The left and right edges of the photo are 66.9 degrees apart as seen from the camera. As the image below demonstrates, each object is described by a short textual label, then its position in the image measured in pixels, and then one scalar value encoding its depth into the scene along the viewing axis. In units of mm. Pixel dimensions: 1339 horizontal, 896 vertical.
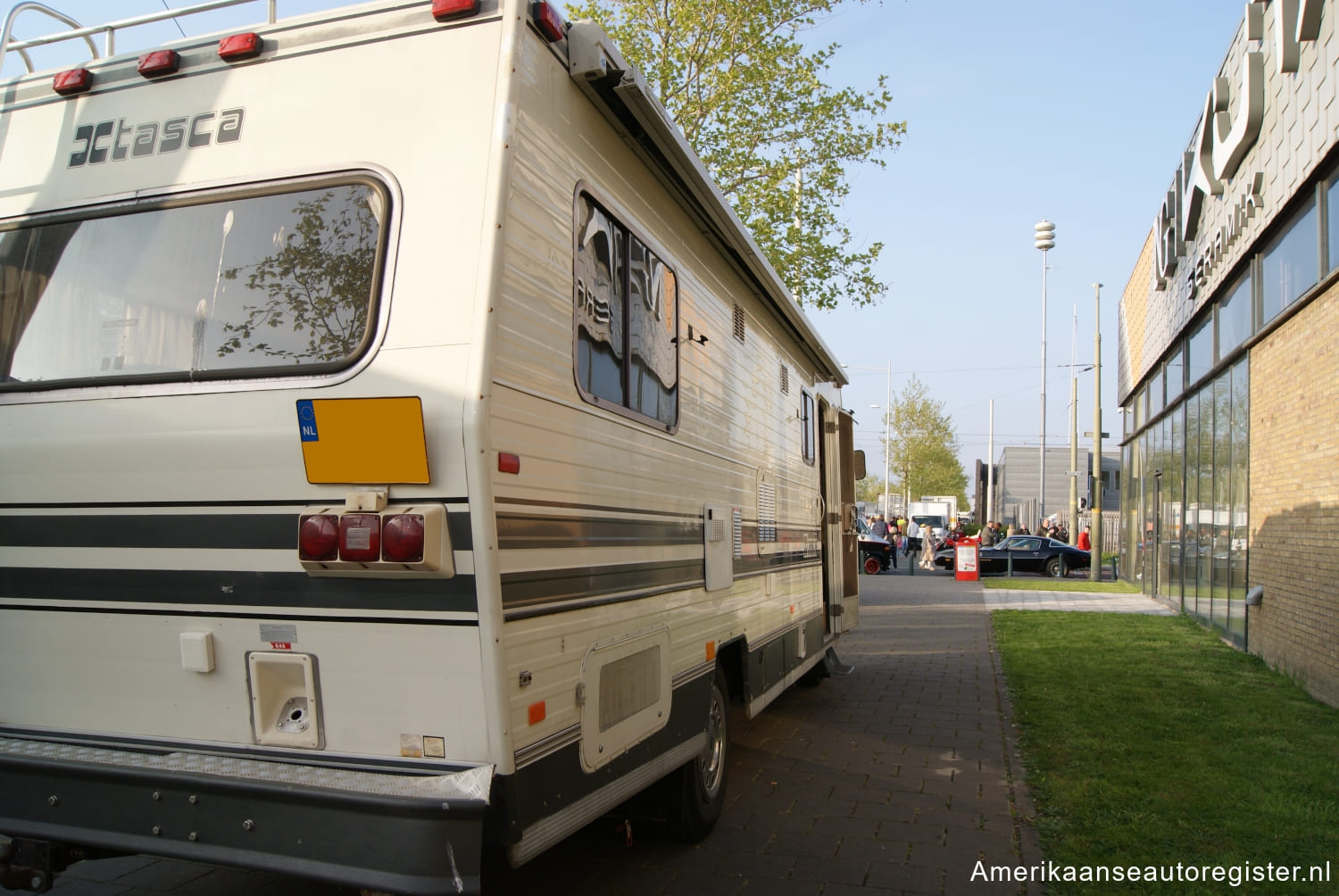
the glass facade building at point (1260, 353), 8070
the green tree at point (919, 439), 49438
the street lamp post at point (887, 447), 50906
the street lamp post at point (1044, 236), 36750
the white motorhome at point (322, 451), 2883
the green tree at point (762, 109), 12992
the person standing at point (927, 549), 29797
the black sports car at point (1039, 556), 26016
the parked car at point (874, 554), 26875
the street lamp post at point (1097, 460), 22406
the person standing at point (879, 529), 30125
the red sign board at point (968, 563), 24109
